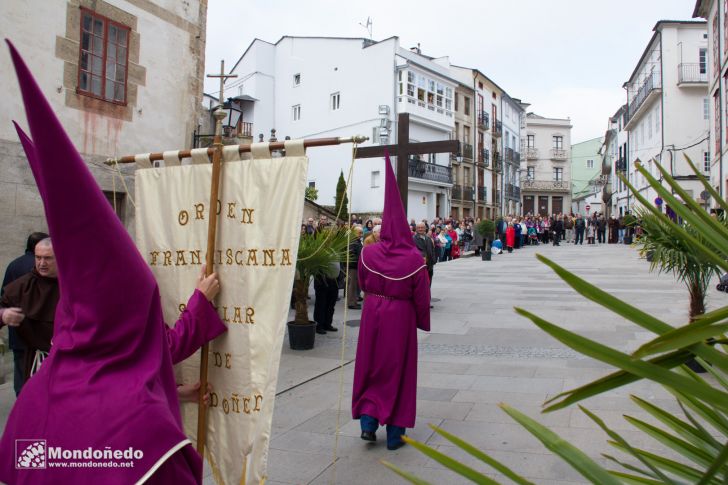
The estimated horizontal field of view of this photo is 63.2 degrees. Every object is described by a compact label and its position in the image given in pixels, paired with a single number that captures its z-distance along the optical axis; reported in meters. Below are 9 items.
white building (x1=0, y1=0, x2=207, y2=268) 7.51
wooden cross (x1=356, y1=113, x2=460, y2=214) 7.33
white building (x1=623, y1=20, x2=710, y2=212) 32.72
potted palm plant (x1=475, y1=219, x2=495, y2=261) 24.36
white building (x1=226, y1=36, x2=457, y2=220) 35.53
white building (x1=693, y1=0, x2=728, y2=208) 21.81
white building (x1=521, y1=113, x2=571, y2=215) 65.81
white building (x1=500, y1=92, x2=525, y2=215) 54.16
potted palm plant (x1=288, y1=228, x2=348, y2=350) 8.52
